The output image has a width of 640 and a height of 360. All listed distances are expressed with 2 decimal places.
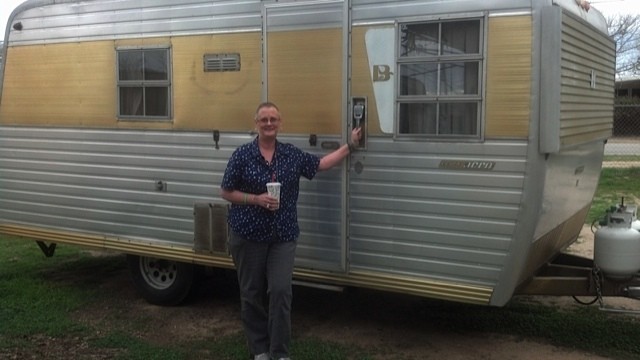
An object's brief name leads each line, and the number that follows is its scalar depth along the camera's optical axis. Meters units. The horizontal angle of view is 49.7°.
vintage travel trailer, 4.27
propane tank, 4.68
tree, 32.38
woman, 4.39
